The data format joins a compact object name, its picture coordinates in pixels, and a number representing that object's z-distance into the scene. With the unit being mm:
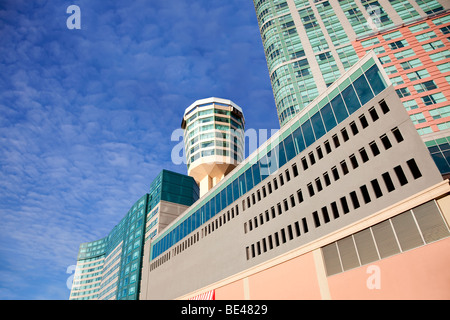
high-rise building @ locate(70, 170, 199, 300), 83812
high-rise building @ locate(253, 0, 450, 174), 49062
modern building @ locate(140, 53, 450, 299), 22438
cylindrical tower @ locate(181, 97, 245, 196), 82312
